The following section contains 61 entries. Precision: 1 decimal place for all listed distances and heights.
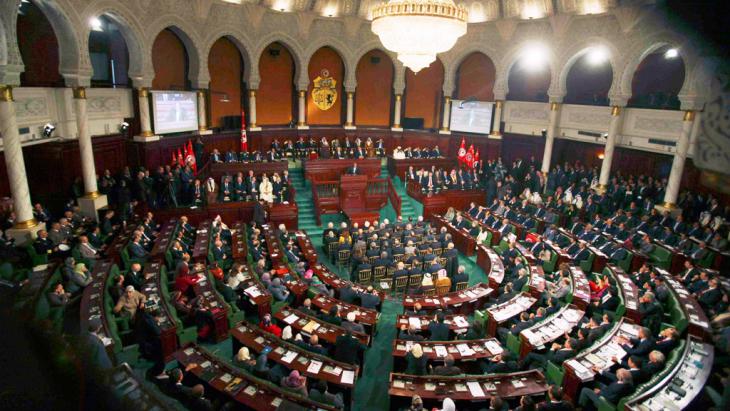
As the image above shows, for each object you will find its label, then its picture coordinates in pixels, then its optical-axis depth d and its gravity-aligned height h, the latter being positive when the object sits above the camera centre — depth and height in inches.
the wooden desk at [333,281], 468.3 -183.8
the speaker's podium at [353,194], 778.8 -143.3
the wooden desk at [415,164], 890.1 -98.5
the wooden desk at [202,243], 489.7 -162.0
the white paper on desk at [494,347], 350.3 -180.4
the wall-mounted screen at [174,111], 717.3 -12.1
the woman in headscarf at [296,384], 285.9 -175.3
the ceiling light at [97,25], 643.5 +108.4
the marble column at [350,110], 971.9 +3.1
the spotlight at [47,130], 541.6 -38.7
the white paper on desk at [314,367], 311.7 -180.0
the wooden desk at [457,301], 441.1 -183.5
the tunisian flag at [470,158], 903.7 -82.2
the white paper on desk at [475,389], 296.0 -180.6
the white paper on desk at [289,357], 322.7 -179.3
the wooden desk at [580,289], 423.8 -164.6
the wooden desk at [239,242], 519.5 -168.1
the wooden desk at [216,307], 385.1 -174.4
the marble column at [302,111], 933.2 -3.3
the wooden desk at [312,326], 362.6 -179.8
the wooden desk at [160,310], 339.9 -167.0
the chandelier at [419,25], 404.2 +83.6
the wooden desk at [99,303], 308.3 -156.4
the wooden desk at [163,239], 477.4 -159.5
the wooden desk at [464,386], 295.9 -181.1
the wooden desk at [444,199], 789.9 -148.5
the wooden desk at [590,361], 309.7 -170.0
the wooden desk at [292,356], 309.3 -179.5
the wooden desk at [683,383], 268.1 -162.6
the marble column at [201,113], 799.7 -14.9
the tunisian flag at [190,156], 743.1 -86.9
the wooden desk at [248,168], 762.2 -105.5
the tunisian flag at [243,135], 843.4 -53.9
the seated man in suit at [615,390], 285.0 -170.5
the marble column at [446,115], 981.2 +1.9
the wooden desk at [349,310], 400.2 -183.4
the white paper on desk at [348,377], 305.1 -181.9
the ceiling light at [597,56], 761.2 +121.9
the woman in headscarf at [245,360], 312.0 -175.5
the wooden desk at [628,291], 397.4 -161.3
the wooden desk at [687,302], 332.8 -153.3
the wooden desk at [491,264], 487.5 -174.0
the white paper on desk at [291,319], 381.5 -179.0
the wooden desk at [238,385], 271.0 -175.5
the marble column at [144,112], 684.1 -15.1
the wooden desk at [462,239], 644.7 -178.0
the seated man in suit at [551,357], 334.7 -177.7
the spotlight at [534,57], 840.9 +122.9
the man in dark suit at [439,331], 373.7 -178.4
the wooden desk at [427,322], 390.3 -181.7
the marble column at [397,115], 995.0 -3.1
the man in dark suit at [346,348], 336.8 -177.7
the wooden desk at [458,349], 345.1 -181.4
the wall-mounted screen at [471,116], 935.0 +2.1
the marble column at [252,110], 888.3 -5.9
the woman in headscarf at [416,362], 324.2 -178.1
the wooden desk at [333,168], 828.6 -105.7
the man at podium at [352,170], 823.3 -107.6
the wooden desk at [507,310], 401.4 -175.2
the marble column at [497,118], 917.8 +0.3
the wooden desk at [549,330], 358.9 -172.8
